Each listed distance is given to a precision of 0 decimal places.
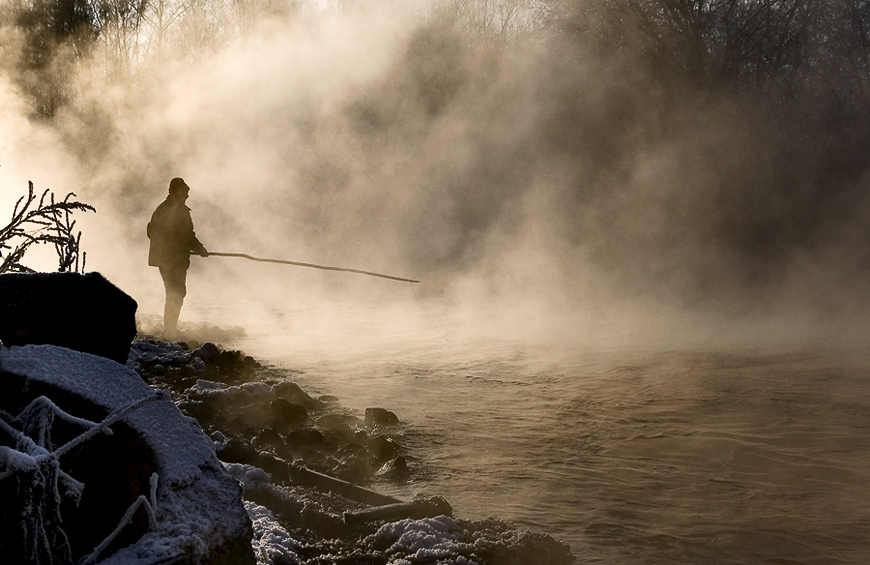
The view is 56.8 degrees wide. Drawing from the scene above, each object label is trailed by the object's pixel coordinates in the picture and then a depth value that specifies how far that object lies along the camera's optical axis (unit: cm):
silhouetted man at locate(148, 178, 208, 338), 1056
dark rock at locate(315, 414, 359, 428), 624
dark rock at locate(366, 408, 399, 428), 634
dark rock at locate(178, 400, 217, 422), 639
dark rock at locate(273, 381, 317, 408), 689
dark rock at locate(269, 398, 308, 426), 636
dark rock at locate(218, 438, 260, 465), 495
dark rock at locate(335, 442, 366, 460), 549
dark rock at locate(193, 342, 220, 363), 879
